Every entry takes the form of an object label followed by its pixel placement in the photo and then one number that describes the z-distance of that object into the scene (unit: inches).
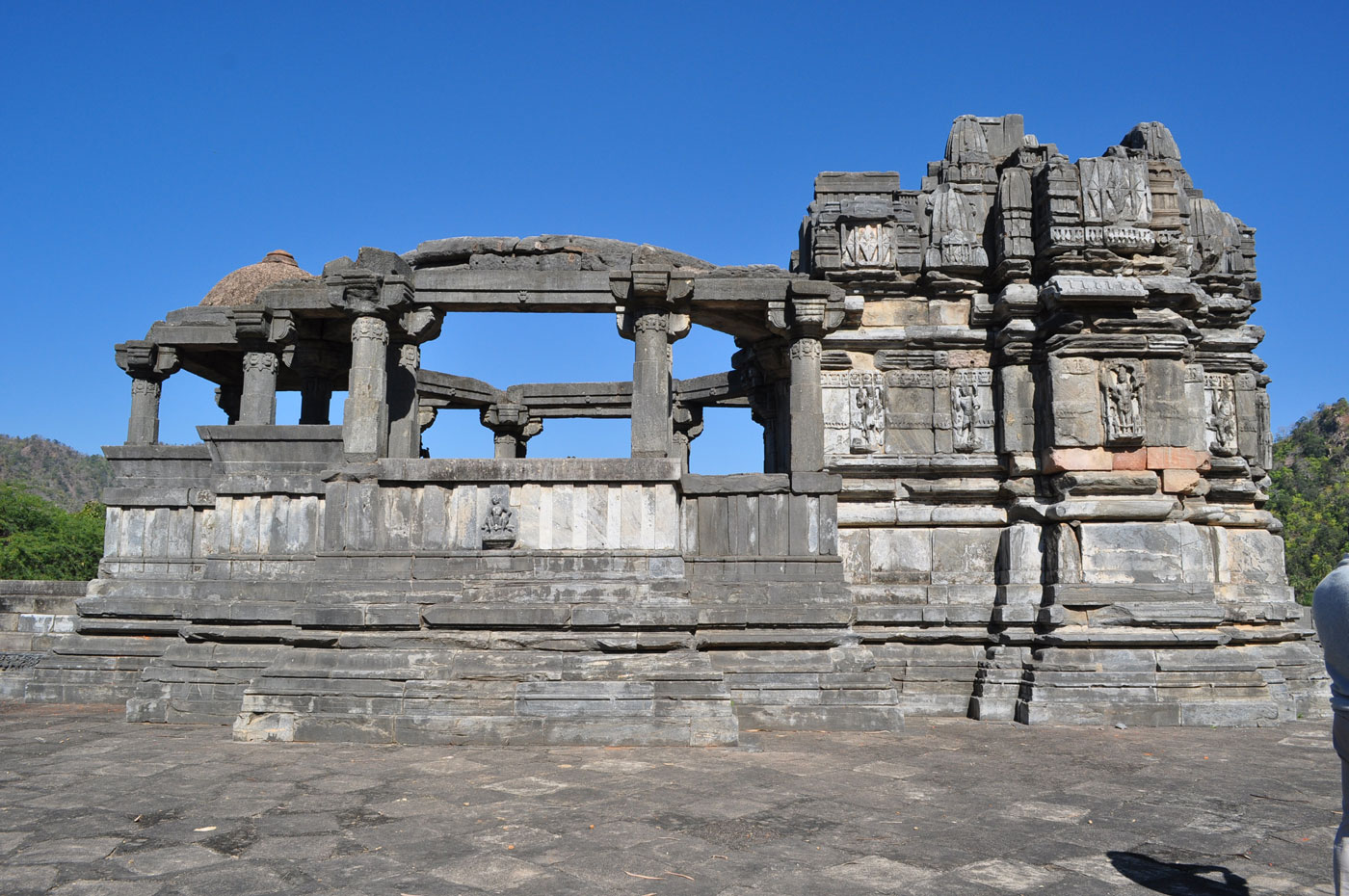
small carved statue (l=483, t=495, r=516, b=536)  347.6
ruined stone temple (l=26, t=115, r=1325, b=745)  335.9
